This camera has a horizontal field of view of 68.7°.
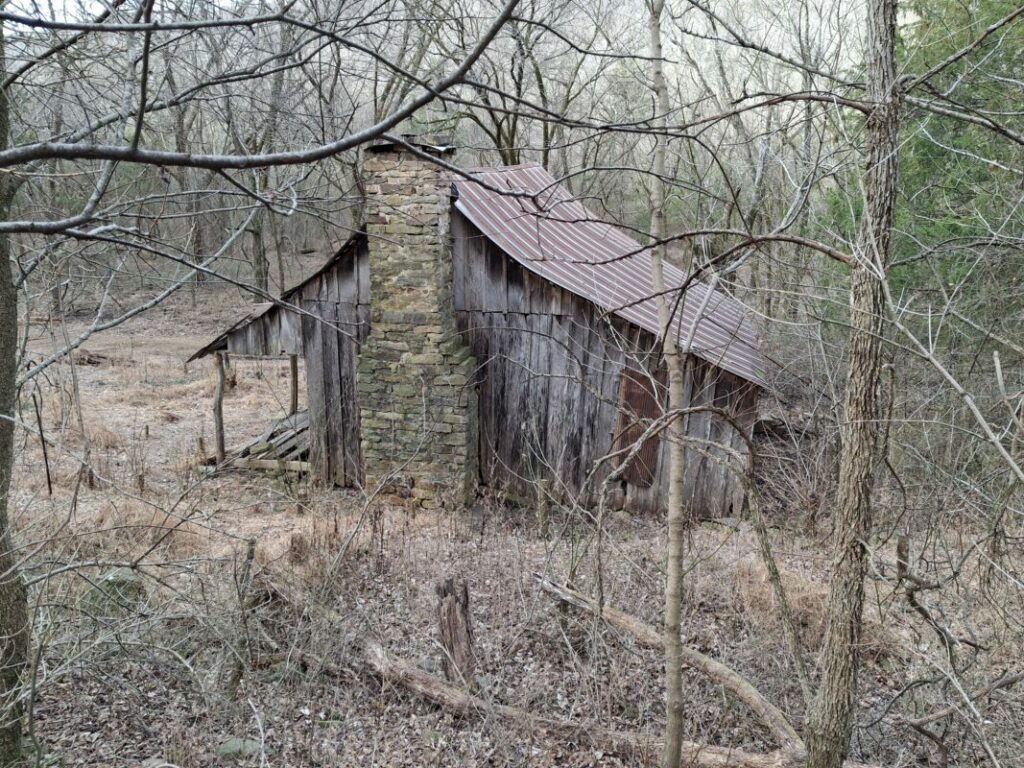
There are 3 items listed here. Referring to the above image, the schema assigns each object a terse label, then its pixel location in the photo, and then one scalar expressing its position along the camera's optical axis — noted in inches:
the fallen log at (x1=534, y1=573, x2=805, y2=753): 173.3
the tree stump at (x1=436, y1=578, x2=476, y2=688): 201.5
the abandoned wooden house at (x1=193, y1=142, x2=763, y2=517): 355.6
